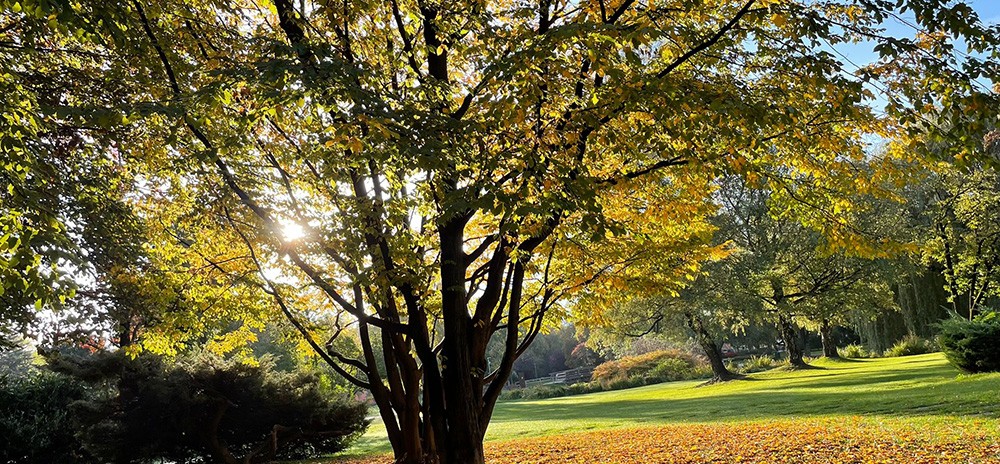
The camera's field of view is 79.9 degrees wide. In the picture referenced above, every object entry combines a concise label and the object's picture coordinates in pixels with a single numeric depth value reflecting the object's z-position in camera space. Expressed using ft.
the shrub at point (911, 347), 90.39
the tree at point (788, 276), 76.54
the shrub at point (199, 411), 35.17
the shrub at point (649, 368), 108.68
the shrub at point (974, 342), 44.86
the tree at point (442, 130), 13.67
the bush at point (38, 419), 36.52
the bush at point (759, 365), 99.21
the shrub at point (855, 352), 103.97
